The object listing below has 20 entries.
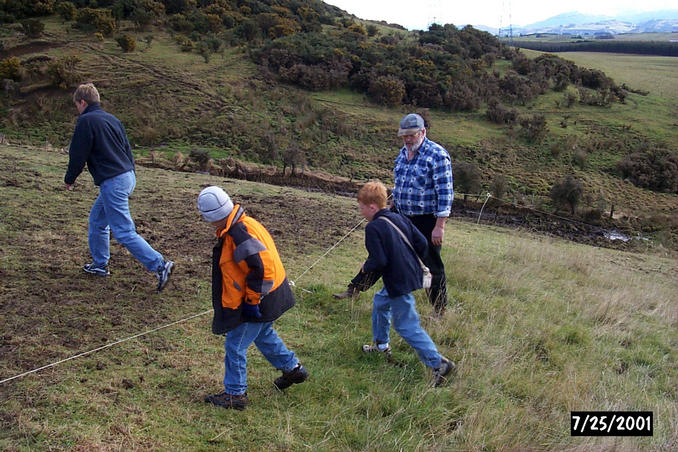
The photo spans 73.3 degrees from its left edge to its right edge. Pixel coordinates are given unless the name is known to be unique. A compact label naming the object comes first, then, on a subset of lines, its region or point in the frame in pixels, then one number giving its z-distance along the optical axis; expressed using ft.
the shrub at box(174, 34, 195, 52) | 88.74
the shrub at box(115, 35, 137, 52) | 81.46
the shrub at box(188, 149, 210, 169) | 49.65
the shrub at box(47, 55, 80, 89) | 68.59
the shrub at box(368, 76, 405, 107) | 86.28
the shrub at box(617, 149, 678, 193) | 72.79
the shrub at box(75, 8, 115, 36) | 86.28
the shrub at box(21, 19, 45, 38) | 80.12
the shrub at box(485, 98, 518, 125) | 86.02
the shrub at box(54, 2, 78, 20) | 90.38
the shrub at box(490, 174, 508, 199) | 59.93
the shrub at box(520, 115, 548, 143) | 81.05
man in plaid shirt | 14.85
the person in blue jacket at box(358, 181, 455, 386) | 11.98
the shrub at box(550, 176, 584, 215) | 57.57
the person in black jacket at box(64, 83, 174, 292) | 15.81
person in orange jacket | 10.28
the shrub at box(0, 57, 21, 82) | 67.62
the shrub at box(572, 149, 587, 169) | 75.81
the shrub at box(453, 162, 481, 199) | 57.88
